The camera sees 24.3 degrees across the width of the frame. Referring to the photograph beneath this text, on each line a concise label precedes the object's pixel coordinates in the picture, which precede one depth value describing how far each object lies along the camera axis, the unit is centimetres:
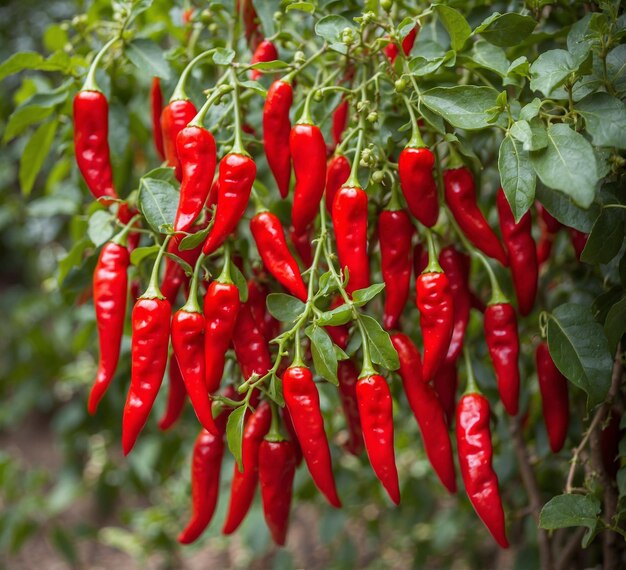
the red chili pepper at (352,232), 72
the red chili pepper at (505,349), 75
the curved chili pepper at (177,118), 74
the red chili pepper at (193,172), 71
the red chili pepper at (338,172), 74
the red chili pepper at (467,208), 75
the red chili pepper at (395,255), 74
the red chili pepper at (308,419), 71
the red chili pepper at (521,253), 76
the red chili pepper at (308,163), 72
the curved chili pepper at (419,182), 72
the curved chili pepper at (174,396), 80
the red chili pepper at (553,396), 77
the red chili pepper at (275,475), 75
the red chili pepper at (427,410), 75
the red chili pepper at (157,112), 82
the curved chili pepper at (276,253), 73
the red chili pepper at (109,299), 75
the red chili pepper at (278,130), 74
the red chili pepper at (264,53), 78
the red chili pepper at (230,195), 71
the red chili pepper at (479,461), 73
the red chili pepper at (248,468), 76
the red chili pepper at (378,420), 72
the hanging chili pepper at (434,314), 73
